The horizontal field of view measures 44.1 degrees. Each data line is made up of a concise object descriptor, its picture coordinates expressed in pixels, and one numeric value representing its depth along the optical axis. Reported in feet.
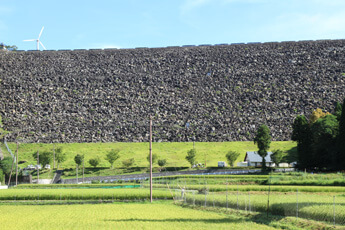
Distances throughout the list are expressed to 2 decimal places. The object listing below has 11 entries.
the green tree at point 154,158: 344.49
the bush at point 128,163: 327.47
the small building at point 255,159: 337.11
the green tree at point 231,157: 330.34
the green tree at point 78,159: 331.77
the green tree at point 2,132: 439.67
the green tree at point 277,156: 313.71
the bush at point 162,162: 324.19
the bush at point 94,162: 326.46
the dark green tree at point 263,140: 306.35
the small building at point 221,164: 322.75
